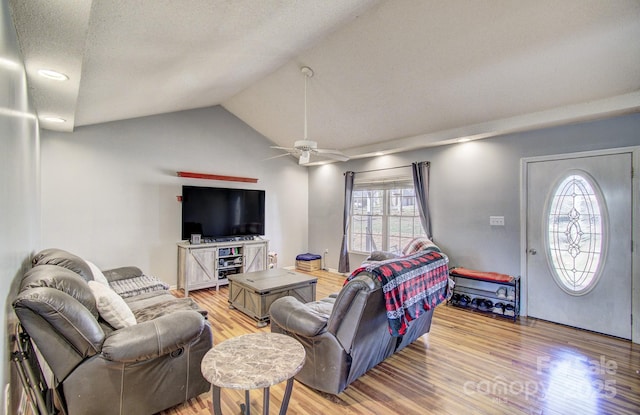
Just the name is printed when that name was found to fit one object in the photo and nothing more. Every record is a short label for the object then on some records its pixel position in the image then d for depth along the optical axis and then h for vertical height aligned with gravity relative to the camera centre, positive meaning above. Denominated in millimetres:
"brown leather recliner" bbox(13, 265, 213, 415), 1650 -927
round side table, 1395 -836
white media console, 4852 -972
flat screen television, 5059 -76
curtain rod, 5049 +793
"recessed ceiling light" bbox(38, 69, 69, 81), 2129 +1014
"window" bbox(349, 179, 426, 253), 5293 -154
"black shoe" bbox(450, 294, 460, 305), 4365 -1375
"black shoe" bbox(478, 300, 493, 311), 4082 -1382
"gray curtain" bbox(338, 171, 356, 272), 6145 -256
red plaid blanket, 2203 -637
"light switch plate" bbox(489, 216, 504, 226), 4172 -159
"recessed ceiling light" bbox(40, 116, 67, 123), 3352 +1051
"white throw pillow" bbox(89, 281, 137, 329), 2047 -751
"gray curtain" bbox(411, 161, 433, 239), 4898 +316
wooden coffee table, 3586 -1081
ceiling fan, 3291 +731
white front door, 3322 -395
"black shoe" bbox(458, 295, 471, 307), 4285 -1376
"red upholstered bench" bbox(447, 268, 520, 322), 3904 -1209
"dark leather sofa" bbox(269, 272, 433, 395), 2117 -975
